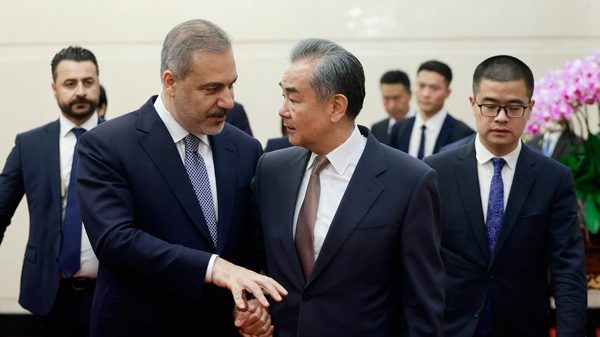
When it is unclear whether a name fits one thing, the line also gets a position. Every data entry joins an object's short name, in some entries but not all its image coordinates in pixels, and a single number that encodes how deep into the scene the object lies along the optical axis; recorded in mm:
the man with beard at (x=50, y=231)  4320
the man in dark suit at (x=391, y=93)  7113
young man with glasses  3670
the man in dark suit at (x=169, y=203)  2953
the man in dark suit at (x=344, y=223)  2949
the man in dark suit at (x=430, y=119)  6789
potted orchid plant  4559
